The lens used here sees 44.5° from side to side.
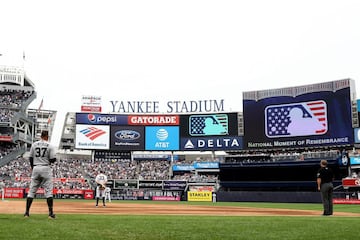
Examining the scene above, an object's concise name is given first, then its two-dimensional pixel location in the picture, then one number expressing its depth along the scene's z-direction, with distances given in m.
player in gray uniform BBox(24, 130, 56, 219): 10.15
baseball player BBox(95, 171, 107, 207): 23.55
